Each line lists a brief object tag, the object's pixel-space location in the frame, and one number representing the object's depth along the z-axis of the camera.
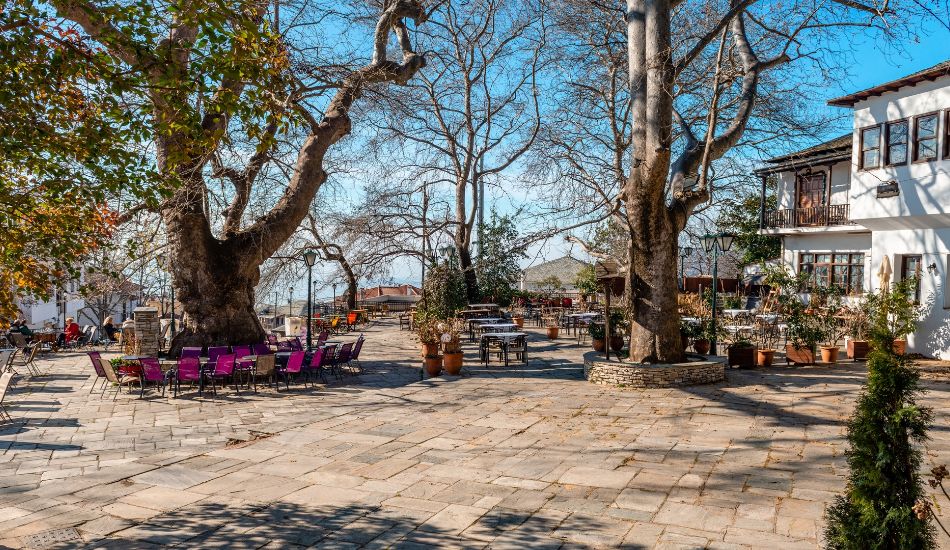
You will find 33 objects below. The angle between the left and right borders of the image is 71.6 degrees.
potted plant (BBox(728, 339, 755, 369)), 14.30
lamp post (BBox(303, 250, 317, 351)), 17.34
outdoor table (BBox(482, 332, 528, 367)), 14.97
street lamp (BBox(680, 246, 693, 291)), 20.98
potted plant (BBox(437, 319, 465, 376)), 14.41
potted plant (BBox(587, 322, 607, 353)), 16.97
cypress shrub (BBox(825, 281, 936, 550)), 3.59
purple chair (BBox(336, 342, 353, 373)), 14.00
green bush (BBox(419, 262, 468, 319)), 23.84
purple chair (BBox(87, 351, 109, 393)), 12.27
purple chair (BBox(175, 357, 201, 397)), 11.91
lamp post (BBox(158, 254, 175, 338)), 14.11
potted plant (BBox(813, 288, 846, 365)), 14.95
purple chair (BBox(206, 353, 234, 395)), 11.99
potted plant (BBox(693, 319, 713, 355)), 15.67
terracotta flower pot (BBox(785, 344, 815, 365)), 14.47
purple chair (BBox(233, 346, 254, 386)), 12.48
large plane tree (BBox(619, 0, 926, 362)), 12.20
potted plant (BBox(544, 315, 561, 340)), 21.94
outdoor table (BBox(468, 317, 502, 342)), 21.44
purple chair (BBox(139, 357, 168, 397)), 12.02
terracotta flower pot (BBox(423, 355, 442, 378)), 14.41
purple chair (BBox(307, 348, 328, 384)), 13.55
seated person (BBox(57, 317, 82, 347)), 22.20
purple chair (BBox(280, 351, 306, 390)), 12.79
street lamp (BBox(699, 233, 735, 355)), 15.65
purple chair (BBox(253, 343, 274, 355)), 13.80
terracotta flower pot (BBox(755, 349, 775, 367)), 14.66
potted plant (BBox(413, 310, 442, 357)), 14.87
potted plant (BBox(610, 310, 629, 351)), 16.70
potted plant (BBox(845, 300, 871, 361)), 15.33
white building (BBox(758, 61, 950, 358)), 14.52
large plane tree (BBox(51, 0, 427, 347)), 12.69
